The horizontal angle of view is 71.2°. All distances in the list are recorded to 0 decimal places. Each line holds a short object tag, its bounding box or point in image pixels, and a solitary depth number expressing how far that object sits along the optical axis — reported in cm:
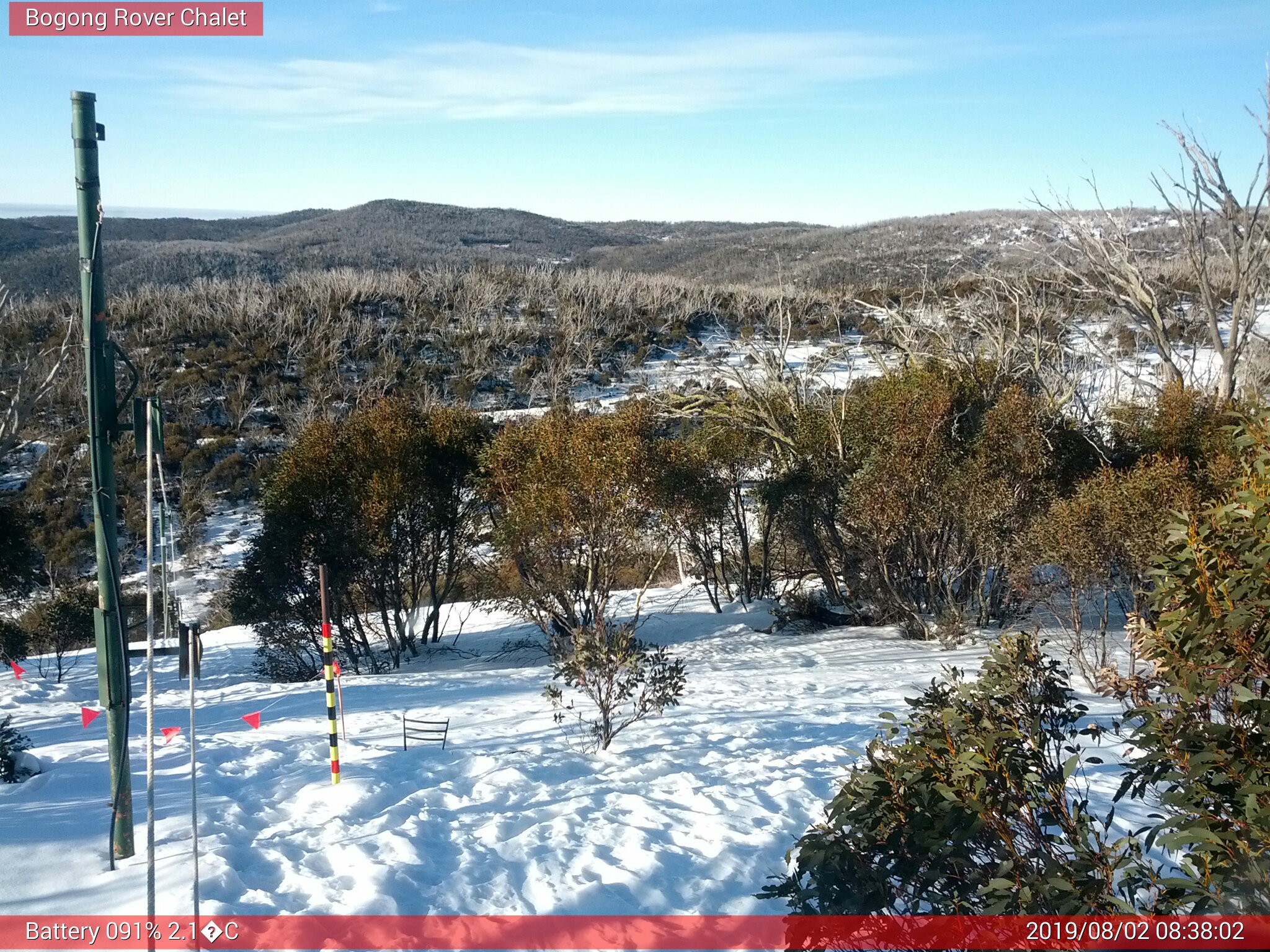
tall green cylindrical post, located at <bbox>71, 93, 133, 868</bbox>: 416
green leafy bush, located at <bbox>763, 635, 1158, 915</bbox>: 266
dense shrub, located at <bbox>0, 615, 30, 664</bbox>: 1545
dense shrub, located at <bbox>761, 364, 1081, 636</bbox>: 1266
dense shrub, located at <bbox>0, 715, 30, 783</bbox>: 628
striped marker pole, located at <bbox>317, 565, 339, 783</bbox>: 619
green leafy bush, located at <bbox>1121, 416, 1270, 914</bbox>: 221
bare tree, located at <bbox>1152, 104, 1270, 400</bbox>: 1358
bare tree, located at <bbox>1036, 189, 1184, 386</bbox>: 1538
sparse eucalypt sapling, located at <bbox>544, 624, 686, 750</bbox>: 764
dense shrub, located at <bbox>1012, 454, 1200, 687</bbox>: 980
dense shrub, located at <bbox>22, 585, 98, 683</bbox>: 1573
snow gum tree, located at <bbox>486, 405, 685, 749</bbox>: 1411
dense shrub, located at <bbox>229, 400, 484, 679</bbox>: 1564
